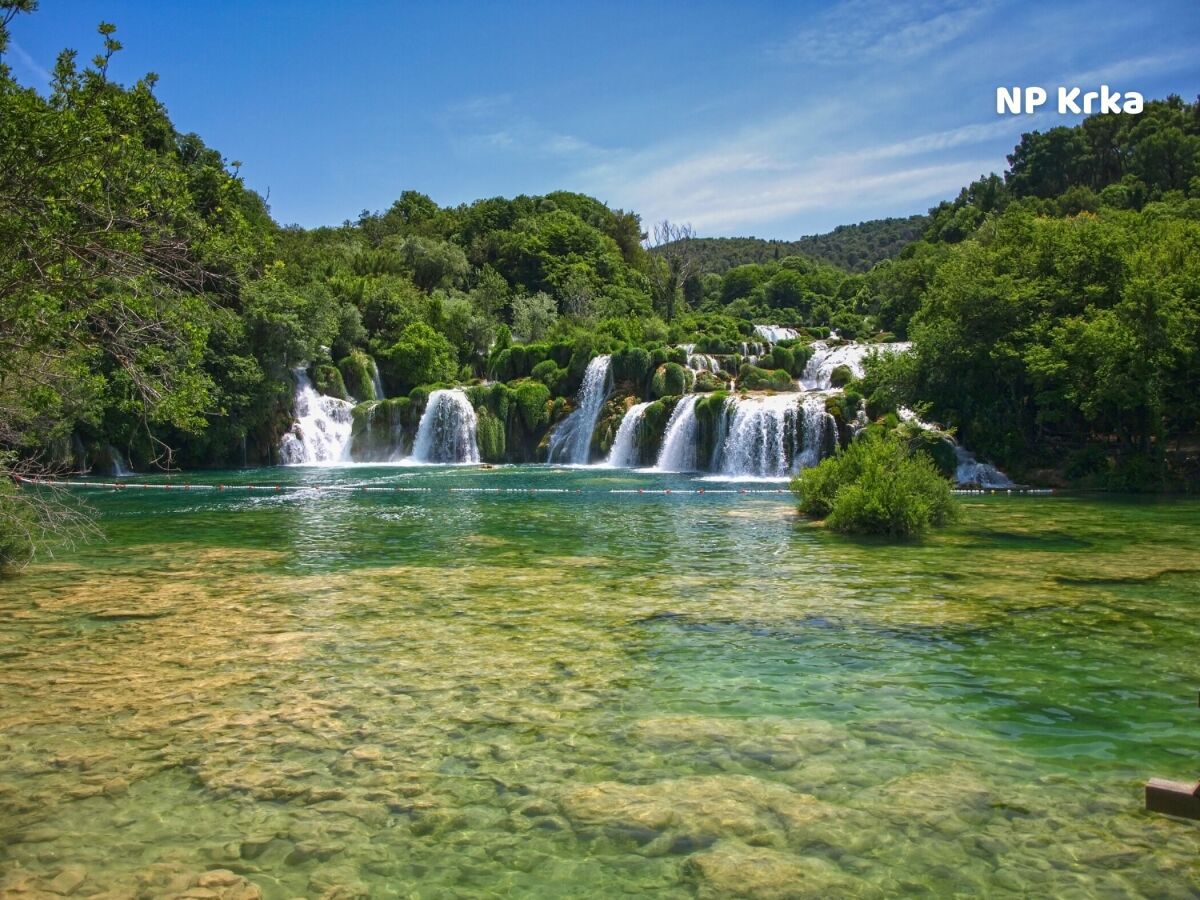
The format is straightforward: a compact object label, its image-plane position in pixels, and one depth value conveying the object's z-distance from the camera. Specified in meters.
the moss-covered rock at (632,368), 38.31
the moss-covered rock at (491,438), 39.47
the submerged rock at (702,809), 4.54
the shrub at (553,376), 41.22
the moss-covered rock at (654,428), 33.97
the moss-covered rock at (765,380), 37.84
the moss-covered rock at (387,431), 40.66
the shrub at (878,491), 15.11
